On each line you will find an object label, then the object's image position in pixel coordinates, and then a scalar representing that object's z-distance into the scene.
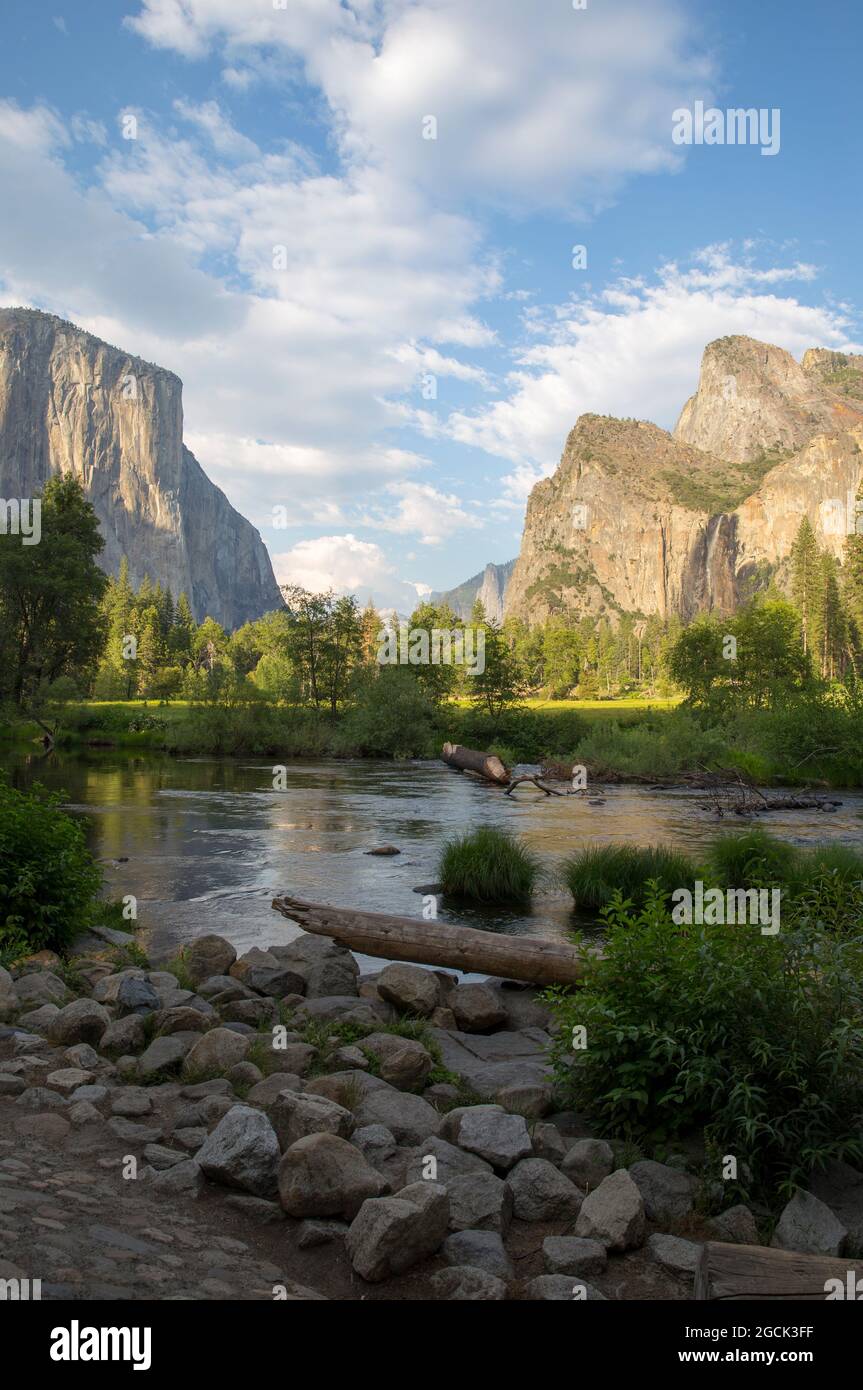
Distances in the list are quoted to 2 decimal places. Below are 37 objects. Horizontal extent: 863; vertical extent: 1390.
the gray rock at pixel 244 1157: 5.17
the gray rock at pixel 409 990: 9.29
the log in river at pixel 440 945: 10.37
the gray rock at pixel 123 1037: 7.51
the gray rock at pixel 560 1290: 4.19
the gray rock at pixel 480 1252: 4.47
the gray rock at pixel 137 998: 8.24
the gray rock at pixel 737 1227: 4.77
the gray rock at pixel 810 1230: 4.56
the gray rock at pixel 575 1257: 4.50
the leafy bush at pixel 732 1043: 5.19
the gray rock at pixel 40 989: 8.41
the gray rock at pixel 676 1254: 4.51
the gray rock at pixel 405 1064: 7.09
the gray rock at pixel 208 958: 9.95
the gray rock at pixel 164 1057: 6.93
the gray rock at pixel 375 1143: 5.59
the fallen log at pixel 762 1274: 3.85
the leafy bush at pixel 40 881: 10.20
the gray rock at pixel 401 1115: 6.09
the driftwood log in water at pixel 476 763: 37.75
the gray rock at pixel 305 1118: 5.56
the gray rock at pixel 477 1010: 9.33
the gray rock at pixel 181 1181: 5.18
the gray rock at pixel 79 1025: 7.56
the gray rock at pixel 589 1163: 5.47
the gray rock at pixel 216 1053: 6.95
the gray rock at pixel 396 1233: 4.36
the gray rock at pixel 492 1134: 5.57
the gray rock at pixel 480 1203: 4.86
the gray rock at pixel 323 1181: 4.93
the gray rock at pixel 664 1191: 5.04
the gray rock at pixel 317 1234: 4.70
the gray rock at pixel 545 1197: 5.13
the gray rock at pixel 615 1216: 4.71
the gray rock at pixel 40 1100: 6.23
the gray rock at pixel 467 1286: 4.21
